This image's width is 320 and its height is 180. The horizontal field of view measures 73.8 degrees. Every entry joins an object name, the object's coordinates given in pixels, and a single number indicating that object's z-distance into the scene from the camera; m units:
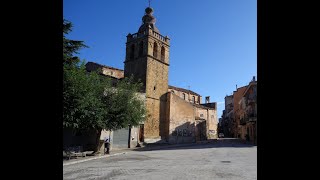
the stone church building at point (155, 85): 25.37
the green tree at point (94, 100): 11.40
